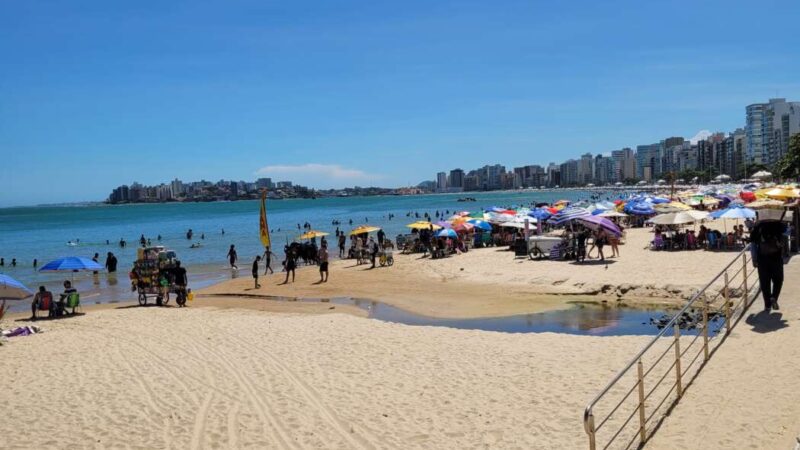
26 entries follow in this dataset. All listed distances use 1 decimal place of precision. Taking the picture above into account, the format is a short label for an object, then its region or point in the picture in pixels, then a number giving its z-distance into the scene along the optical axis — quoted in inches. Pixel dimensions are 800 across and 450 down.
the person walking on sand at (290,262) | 919.7
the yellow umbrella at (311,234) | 1204.0
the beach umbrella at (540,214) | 1393.0
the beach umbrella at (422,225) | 1160.6
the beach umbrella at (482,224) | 1221.7
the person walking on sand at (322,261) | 889.5
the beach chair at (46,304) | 667.0
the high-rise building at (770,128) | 5546.3
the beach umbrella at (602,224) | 880.3
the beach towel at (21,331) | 552.4
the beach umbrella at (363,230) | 1198.9
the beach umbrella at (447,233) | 1085.6
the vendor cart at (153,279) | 741.9
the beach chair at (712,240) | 882.1
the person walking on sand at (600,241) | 869.8
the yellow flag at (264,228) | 779.4
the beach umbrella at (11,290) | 599.2
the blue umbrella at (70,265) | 706.8
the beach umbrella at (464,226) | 1205.1
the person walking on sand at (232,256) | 1089.3
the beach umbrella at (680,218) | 906.1
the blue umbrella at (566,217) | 953.5
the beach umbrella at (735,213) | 860.1
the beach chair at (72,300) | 676.7
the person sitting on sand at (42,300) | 665.6
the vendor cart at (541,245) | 933.8
